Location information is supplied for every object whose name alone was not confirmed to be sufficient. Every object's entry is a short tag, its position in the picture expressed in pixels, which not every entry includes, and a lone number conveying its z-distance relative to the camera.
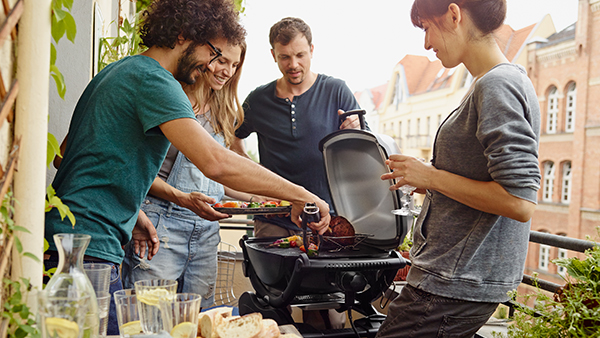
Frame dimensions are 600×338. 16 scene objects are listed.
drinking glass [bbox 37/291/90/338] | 0.73
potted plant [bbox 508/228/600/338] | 0.91
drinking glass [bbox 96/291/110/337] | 0.93
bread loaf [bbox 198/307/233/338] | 1.05
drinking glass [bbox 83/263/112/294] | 0.93
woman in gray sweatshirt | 1.12
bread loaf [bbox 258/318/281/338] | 1.05
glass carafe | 0.78
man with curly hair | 1.21
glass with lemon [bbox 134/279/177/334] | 0.87
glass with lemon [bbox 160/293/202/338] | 0.85
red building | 19.45
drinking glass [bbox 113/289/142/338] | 0.90
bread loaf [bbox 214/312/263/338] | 1.03
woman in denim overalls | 1.96
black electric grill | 1.92
